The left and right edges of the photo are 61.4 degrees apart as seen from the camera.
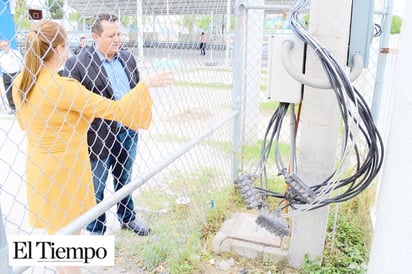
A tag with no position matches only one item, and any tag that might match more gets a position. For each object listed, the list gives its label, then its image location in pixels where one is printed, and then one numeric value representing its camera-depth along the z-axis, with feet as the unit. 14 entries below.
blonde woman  5.78
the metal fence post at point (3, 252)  3.69
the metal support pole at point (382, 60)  11.05
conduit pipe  6.89
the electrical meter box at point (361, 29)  7.11
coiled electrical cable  6.66
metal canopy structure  6.38
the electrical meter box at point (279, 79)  7.86
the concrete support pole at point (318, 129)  7.36
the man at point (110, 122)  8.52
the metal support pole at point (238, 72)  10.62
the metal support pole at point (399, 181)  3.85
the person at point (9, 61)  5.94
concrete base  9.37
